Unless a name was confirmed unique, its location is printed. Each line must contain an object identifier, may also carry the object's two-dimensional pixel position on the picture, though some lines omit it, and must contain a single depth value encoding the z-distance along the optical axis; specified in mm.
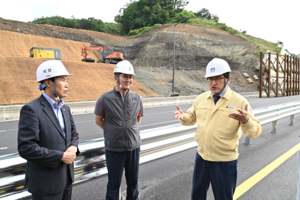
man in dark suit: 1898
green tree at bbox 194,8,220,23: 108662
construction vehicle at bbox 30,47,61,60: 28078
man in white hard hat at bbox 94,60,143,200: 2818
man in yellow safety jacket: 2492
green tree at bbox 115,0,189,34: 72562
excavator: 33750
